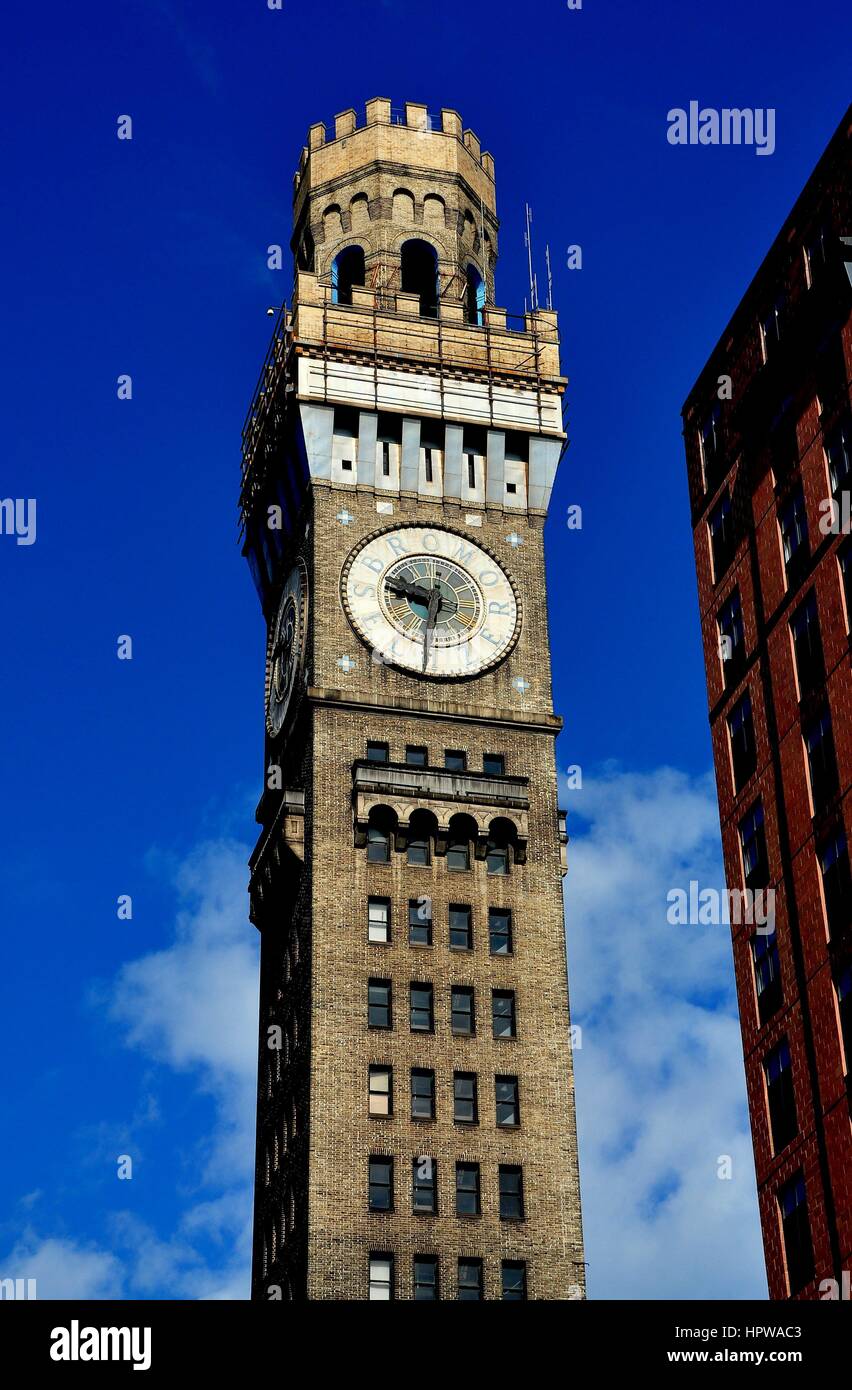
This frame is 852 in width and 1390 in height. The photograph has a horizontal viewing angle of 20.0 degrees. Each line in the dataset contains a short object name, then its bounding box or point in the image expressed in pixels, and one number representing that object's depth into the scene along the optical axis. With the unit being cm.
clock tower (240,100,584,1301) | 9244
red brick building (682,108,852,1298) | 6906
